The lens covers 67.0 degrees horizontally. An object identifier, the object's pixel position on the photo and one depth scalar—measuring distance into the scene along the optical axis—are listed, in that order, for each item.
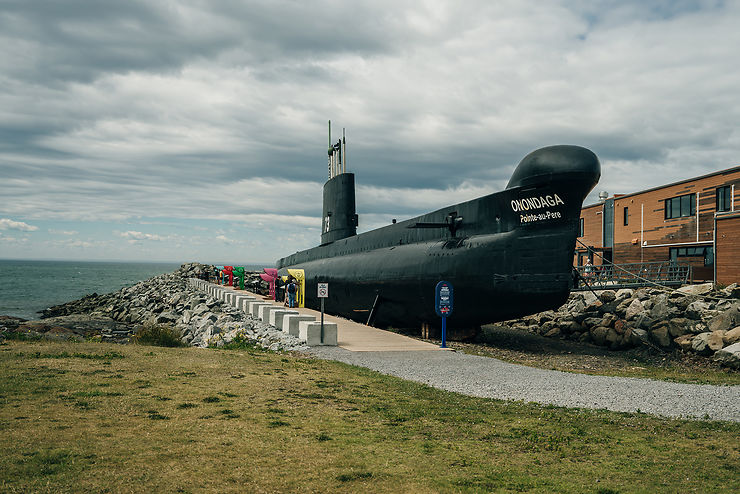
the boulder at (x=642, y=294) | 26.53
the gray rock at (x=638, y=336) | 19.62
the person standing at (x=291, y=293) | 28.69
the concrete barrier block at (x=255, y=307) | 25.51
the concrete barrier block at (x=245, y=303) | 28.48
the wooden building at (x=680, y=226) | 29.44
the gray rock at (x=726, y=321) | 19.34
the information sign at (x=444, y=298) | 17.16
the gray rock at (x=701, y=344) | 17.75
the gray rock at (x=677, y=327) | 19.56
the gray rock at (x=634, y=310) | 23.95
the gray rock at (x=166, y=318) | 32.98
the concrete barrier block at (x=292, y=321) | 18.18
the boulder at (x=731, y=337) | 17.10
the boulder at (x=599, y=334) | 21.23
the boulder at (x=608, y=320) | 21.95
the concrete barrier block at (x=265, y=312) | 22.48
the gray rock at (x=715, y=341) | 17.42
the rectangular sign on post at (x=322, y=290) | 16.84
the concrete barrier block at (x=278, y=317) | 20.69
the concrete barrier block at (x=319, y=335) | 16.36
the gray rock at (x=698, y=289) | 26.64
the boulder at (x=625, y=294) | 27.77
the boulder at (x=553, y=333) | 24.25
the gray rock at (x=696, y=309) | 22.53
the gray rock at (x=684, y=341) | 18.50
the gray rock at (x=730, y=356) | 15.50
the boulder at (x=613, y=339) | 20.28
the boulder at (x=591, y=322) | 23.16
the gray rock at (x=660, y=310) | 22.55
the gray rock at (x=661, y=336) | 19.23
